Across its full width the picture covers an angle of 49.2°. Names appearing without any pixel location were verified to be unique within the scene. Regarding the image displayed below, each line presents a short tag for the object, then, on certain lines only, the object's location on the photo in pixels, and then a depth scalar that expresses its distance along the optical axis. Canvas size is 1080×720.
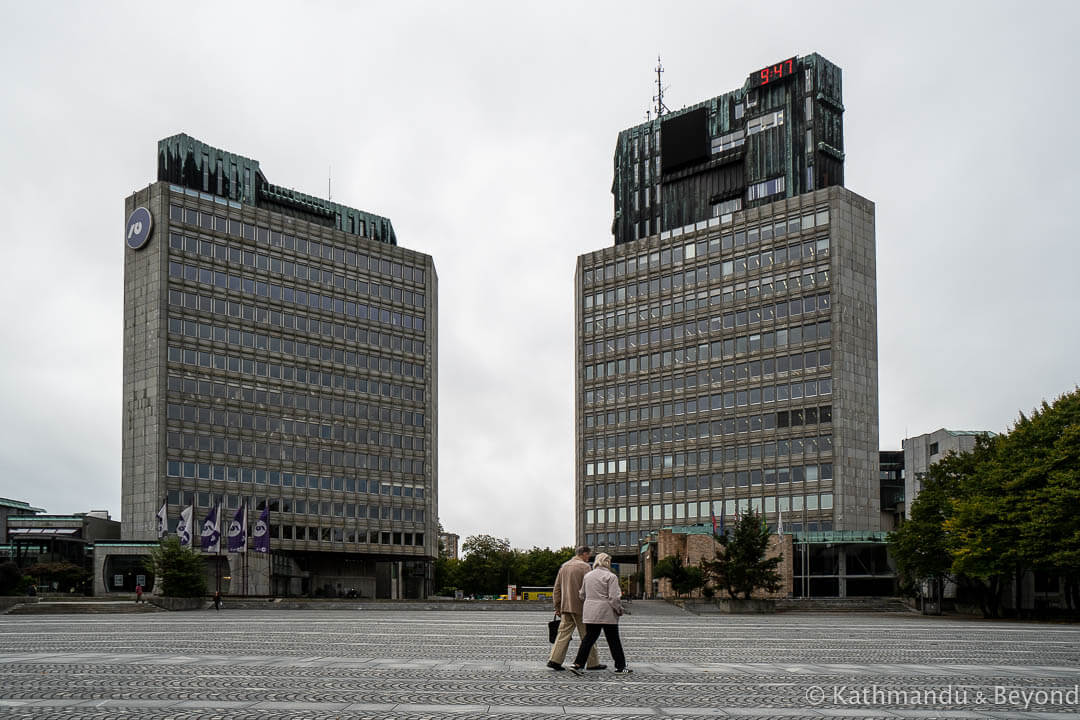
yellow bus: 123.54
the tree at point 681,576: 81.81
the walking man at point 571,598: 18.44
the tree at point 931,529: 71.38
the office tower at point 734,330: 116.38
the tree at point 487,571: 158.12
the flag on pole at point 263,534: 74.31
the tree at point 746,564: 67.31
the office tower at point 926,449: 97.94
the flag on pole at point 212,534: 67.12
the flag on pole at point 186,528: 69.51
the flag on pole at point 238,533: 70.69
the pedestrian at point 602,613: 17.36
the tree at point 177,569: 62.94
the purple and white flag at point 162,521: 80.56
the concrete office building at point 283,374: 111.06
